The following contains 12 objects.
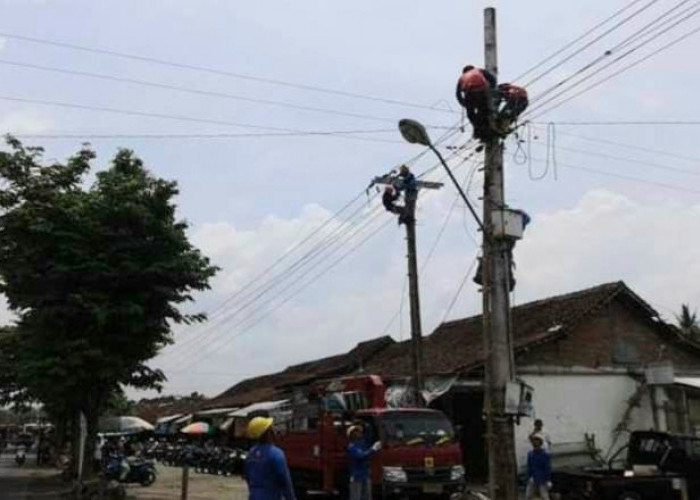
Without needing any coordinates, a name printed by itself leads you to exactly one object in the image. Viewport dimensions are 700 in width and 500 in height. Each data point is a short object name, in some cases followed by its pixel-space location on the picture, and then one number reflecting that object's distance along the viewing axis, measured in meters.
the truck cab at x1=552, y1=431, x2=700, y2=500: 17.22
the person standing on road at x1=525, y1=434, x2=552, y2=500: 16.39
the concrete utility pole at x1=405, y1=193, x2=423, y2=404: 22.16
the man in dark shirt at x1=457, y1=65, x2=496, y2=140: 14.78
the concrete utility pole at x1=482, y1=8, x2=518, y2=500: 14.09
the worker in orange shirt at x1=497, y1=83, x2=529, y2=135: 15.29
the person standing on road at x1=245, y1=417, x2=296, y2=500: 8.09
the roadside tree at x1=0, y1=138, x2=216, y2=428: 21.89
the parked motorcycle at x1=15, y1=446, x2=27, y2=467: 45.74
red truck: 17.84
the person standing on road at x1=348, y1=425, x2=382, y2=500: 15.59
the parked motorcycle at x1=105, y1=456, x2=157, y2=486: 27.28
